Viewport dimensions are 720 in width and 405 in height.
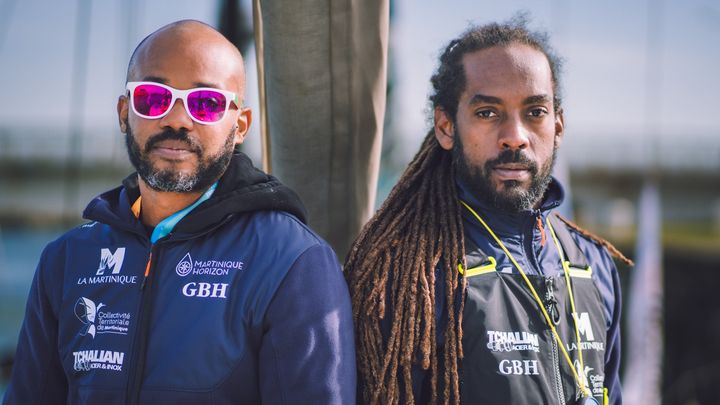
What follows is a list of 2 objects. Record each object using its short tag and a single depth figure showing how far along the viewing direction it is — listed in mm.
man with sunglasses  2219
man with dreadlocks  2486
